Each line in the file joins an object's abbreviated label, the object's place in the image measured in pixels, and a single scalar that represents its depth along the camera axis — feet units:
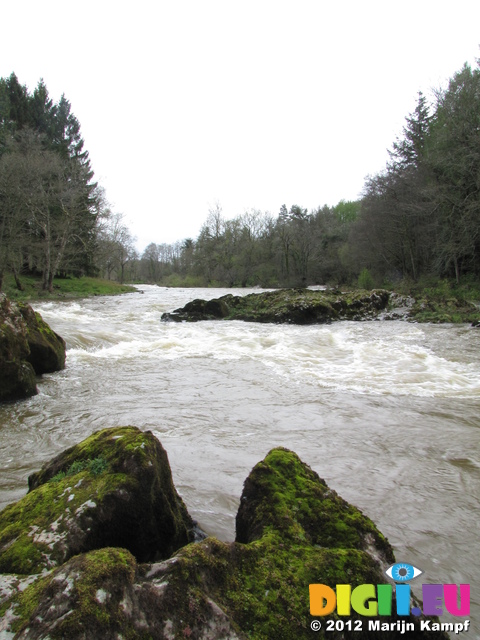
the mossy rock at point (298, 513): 7.25
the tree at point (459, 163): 69.56
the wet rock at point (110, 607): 4.44
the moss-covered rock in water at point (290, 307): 56.90
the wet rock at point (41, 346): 25.72
